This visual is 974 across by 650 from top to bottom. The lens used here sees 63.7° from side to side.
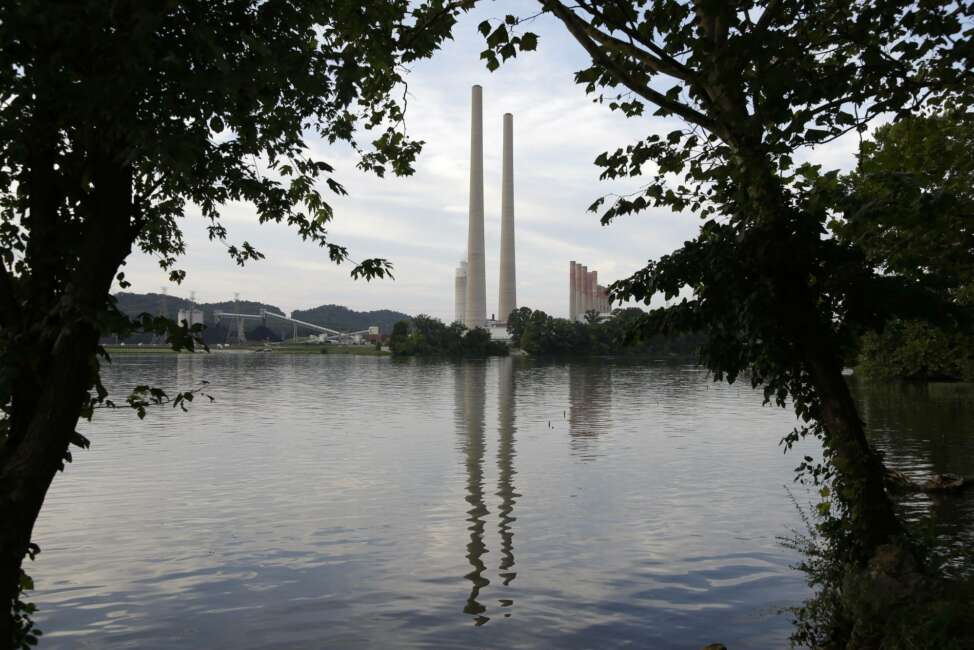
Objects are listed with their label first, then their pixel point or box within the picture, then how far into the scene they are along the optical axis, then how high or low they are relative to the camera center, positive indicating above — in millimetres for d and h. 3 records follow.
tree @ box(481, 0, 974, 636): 10742 +1701
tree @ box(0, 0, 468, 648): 5691 +1701
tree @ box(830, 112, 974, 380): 10500 +2141
